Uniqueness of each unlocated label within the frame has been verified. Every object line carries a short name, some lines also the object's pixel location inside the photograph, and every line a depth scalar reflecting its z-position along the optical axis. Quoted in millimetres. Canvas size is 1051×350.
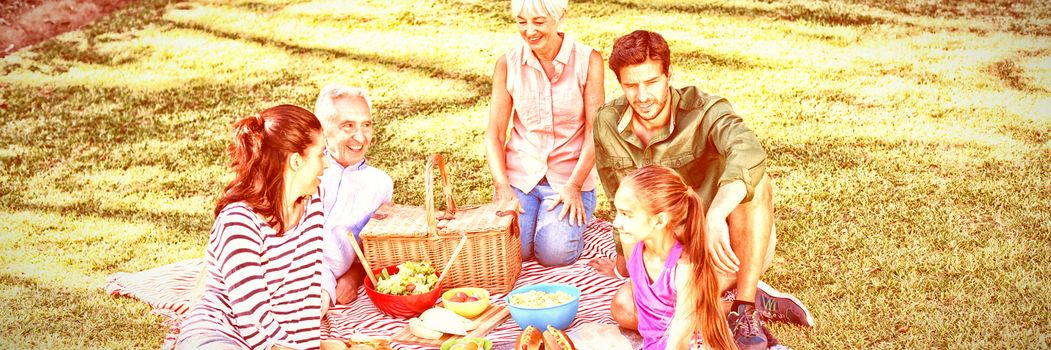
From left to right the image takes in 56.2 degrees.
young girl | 3721
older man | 5246
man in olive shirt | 4234
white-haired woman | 5504
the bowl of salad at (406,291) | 4828
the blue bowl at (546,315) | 4520
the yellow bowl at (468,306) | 4719
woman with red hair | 3941
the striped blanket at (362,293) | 4840
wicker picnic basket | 5023
